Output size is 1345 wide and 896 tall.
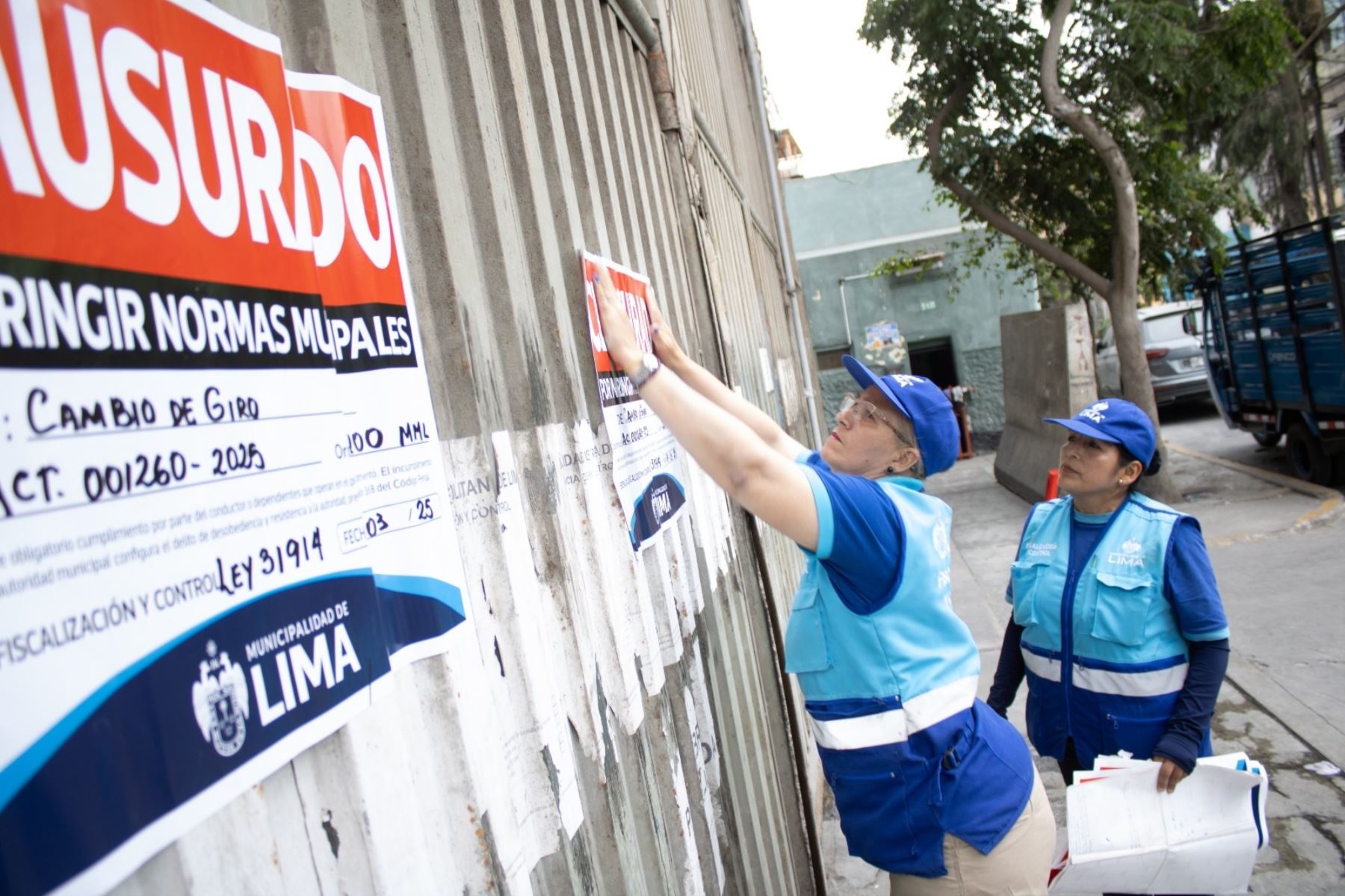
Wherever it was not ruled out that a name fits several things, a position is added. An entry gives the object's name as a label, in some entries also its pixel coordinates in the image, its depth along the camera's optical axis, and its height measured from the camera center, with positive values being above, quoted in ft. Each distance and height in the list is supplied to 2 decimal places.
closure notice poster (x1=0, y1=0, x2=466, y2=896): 2.46 +0.17
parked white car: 56.18 -2.35
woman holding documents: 9.59 -2.88
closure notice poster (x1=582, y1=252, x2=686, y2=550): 7.22 -0.20
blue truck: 31.35 -1.50
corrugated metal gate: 3.81 -0.97
